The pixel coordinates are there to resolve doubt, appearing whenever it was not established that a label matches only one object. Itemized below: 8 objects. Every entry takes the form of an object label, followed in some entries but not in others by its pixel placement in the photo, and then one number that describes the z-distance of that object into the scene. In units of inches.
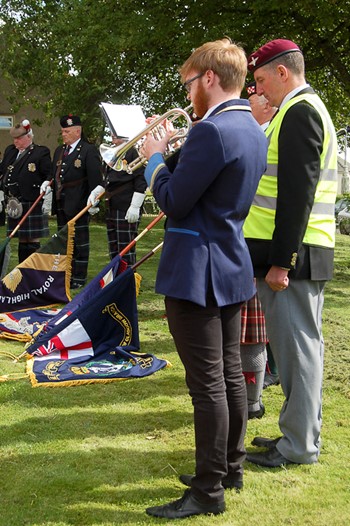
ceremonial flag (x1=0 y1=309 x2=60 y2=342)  244.8
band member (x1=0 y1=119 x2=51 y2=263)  347.9
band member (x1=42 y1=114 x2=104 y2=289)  335.3
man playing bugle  113.3
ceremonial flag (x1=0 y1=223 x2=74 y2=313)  277.7
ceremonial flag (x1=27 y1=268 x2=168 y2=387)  209.0
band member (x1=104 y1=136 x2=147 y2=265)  303.6
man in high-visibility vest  131.3
